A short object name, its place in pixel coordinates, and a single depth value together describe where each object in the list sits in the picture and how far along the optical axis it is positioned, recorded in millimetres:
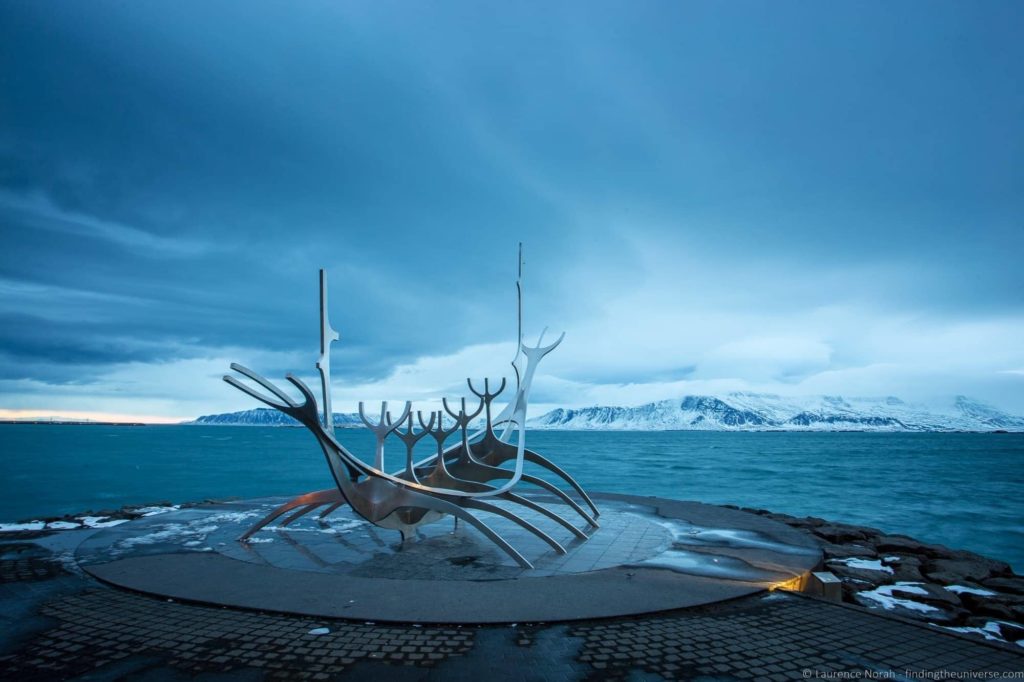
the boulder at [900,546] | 14562
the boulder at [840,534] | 15355
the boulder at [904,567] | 11605
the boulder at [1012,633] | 8617
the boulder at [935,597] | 9902
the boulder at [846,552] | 13117
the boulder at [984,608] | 9488
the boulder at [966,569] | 12031
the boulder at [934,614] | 9273
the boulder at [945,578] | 11555
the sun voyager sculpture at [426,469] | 10906
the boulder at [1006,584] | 11209
